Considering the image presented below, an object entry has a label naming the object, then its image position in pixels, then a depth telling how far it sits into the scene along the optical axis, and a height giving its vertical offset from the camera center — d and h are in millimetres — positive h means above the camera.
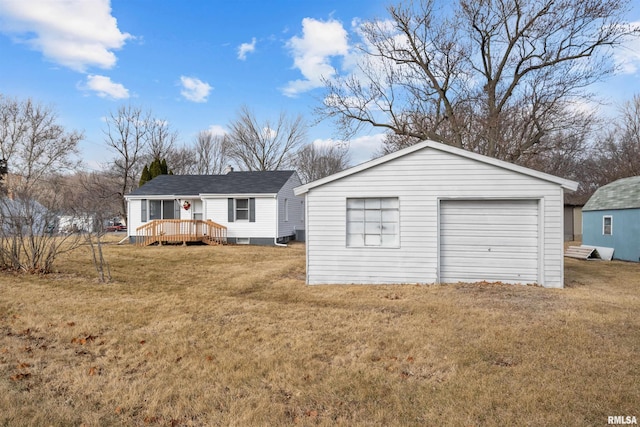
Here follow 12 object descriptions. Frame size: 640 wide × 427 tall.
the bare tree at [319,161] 40656 +6478
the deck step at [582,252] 15783 -1640
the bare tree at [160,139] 35219 +7810
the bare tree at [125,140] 32969 +7043
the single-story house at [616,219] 14469 -137
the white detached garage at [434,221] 8320 -116
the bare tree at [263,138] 35125 +7721
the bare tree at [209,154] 42000 +7328
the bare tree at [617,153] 26359 +4914
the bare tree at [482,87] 17609 +7020
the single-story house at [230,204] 18984 +708
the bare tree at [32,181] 9461 +2644
